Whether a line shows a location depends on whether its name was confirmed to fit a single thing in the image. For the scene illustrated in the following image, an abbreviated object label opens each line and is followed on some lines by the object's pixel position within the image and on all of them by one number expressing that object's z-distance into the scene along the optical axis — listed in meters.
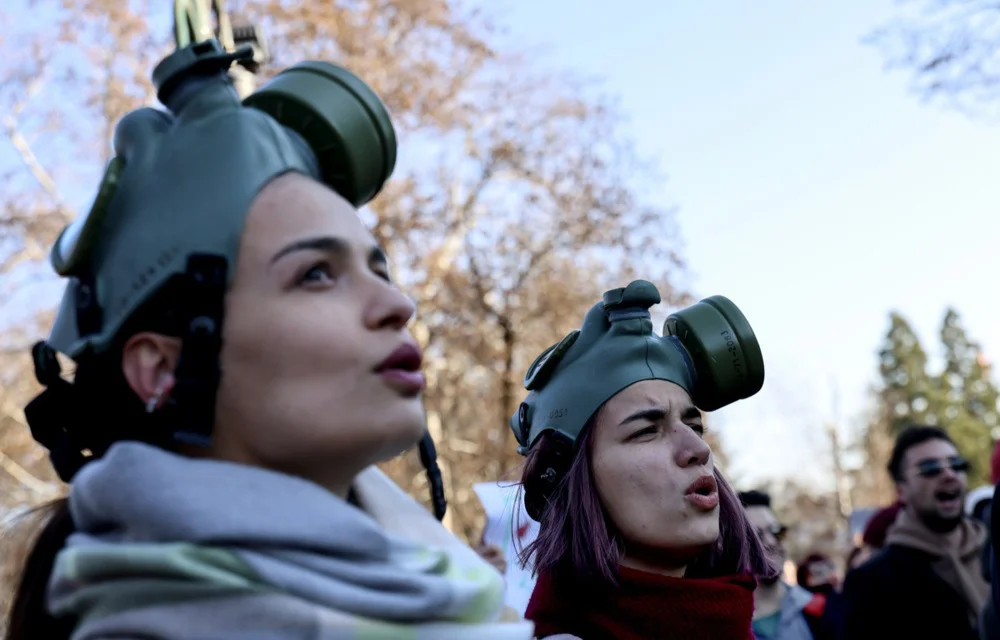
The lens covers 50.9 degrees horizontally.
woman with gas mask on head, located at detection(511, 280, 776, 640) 2.85
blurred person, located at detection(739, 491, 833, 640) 5.54
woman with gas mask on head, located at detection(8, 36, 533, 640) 1.59
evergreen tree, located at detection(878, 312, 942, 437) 45.91
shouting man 5.36
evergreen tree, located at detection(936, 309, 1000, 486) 41.34
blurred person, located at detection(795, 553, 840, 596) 8.48
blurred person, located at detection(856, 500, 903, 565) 7.25
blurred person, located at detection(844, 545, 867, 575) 8.98
